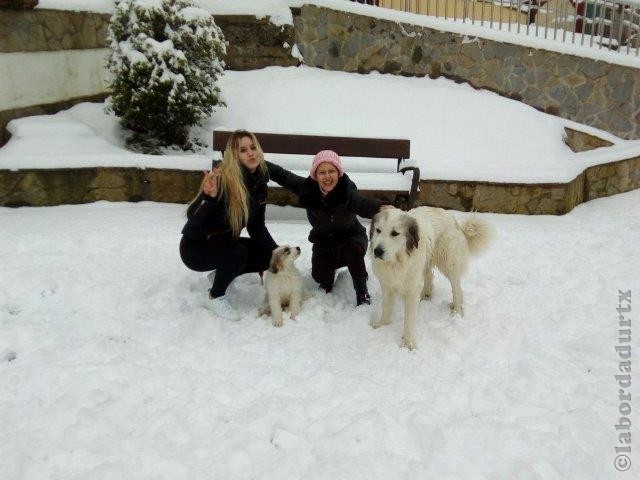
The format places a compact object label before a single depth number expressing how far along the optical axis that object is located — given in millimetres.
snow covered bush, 6320
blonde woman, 3600
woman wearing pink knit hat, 3826
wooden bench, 5850
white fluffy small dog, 3728
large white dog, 3238
